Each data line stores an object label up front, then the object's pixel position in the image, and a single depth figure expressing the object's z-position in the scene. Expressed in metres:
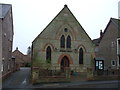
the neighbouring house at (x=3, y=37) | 13.29
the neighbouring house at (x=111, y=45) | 22.00
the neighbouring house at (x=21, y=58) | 43.74
